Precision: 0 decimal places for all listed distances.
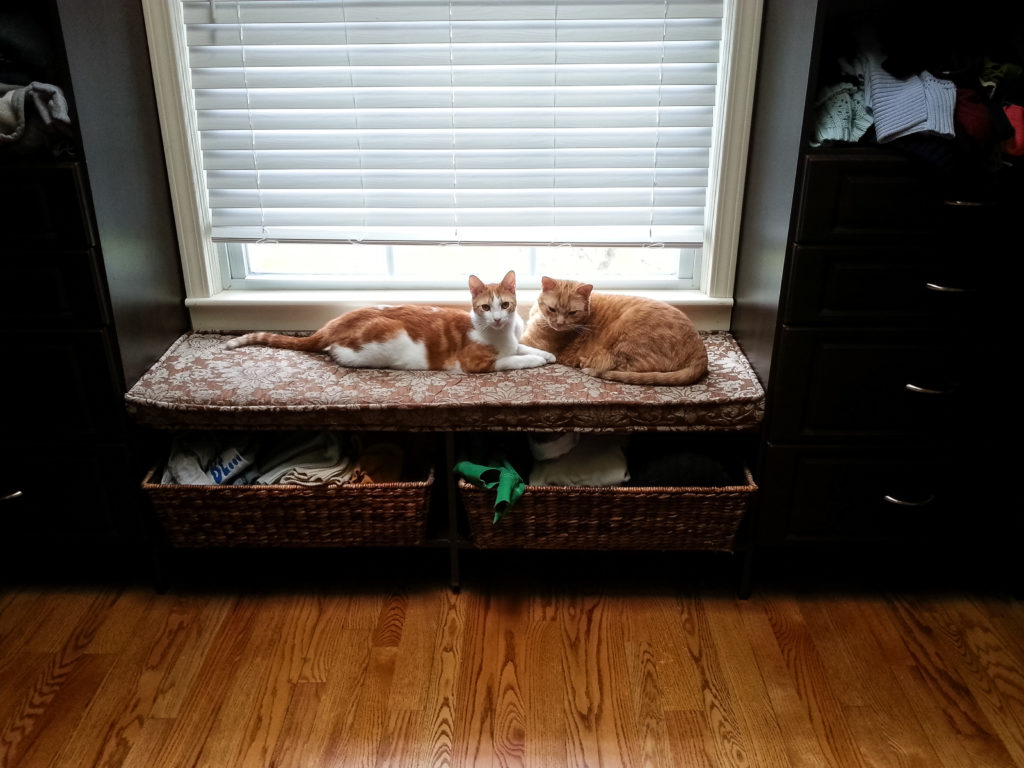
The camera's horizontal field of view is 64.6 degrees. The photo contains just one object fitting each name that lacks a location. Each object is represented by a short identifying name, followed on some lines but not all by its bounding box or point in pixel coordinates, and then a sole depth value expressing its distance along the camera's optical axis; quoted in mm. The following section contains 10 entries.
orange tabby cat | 1863
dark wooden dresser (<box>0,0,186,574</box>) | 1641
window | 1922
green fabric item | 1794
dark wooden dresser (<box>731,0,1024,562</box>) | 1582
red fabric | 1531
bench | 1794
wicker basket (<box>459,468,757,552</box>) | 1831
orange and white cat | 1914
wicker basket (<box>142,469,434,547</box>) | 1838
